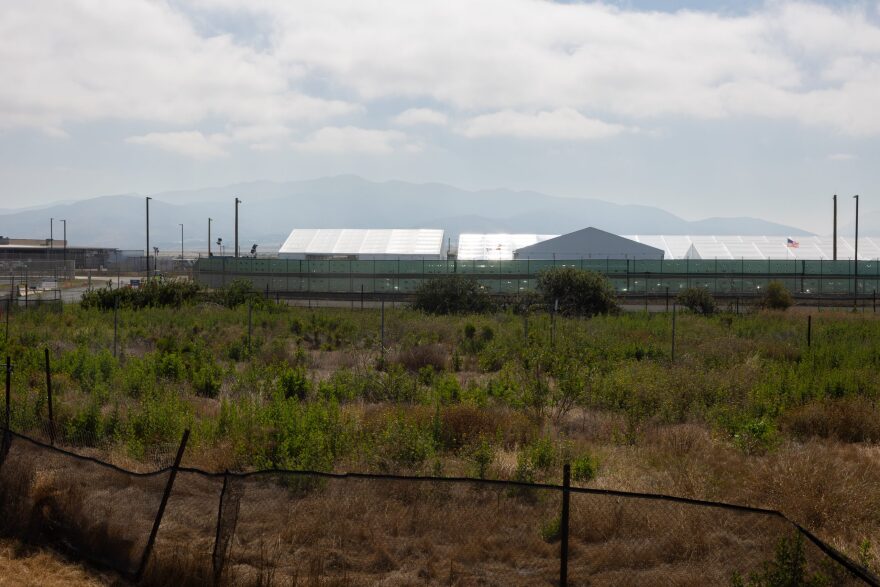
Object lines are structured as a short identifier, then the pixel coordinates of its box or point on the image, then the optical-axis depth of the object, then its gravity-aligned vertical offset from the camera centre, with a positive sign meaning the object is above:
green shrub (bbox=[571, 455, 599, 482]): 10.58 -2.62
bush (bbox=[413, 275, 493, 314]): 38.34 -1.31
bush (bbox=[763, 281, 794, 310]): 43.19 -1.33
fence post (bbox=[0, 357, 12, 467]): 9.64 -2.12
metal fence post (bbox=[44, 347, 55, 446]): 12.62 -2.48
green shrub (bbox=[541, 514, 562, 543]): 7.60 -2.45
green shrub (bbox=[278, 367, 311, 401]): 17.20 -2.48
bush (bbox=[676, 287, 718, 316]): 40.97 -1.47
